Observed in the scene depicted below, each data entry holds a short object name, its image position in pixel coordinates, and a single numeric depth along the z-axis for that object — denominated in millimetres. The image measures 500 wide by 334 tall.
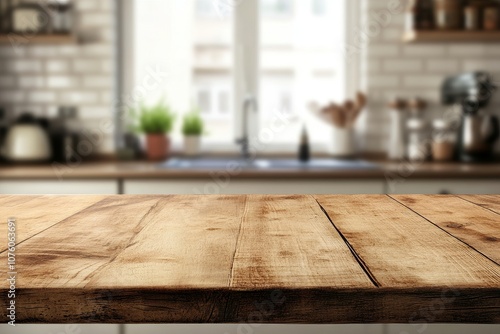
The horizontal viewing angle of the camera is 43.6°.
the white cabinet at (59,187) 2756
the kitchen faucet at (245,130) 3381
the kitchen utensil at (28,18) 3232
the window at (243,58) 3525
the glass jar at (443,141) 3248
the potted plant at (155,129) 3375
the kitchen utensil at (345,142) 3402
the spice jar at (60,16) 3279
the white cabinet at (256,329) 2533
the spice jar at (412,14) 3266
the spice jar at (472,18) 3223
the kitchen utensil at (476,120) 3082
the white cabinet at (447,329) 2520
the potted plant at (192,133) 3434
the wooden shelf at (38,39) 3195
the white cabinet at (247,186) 2764
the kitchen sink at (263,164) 2934
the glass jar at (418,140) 3270
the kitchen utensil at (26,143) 3148
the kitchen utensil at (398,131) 3354
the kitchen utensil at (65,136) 3277
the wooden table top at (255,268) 732
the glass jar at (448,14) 3229
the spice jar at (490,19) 3215
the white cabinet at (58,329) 2564
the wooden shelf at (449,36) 3203
